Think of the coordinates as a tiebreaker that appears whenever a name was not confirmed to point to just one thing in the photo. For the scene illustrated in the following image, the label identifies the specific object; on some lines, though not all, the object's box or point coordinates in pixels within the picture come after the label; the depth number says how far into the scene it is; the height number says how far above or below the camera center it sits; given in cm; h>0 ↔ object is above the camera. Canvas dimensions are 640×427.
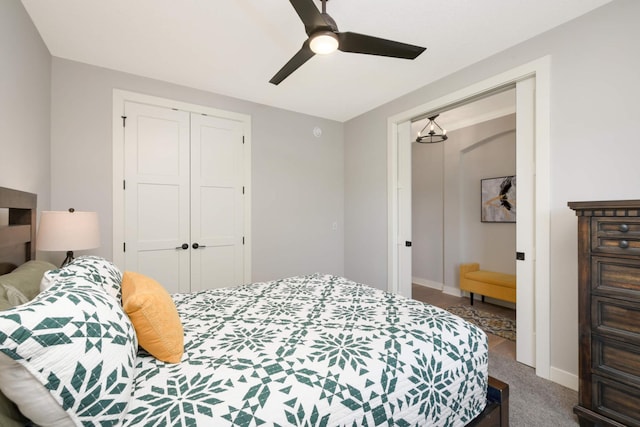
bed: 74 -59
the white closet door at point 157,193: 295 +21
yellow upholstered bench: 373 -93
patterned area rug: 316 -129
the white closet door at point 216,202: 329 +13
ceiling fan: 157 +107
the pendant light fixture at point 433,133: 425 +136
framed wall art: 411 +23
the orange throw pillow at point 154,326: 113 -45
